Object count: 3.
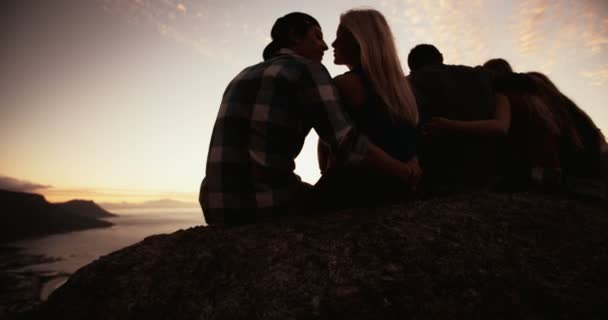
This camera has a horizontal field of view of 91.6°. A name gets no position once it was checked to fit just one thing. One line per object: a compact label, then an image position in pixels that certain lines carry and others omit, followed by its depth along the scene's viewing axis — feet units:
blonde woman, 6.65
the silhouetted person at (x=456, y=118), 9.27
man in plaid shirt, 5.91
